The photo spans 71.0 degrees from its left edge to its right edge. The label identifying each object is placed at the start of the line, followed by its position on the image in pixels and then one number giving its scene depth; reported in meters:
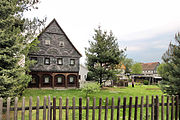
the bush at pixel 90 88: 12.98
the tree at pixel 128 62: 87.16
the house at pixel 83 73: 39.09
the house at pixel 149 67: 73.83
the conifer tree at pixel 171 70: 8.39
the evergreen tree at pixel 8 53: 6.77
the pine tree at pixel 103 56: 21.09
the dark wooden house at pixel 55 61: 21.08
